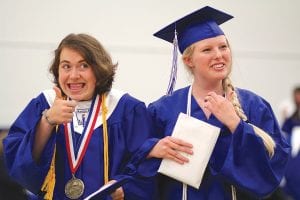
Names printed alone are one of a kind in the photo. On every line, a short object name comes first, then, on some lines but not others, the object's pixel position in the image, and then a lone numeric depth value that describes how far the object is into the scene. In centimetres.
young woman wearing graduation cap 416
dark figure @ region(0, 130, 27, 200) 641
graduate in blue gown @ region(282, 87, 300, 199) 610
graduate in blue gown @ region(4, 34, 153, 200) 427
